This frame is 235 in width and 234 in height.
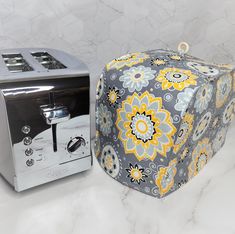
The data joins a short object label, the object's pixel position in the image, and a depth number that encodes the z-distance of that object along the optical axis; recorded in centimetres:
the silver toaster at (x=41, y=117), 59
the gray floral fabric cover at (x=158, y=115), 63
